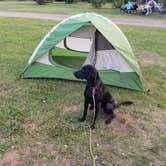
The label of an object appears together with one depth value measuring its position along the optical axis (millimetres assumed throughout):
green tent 3086
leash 2011
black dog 2237
